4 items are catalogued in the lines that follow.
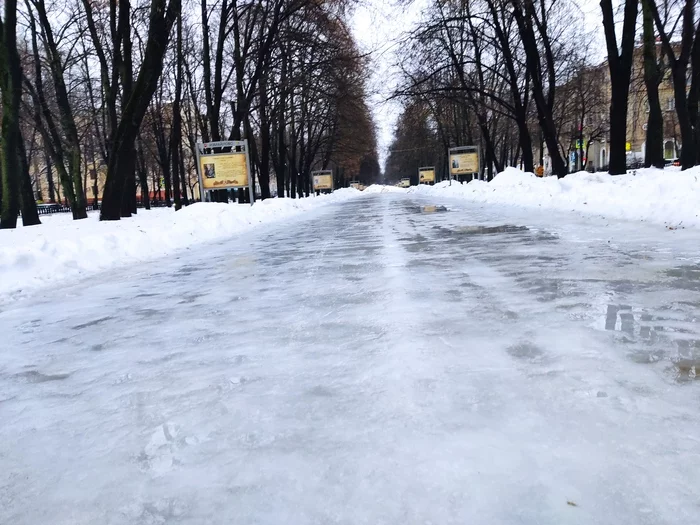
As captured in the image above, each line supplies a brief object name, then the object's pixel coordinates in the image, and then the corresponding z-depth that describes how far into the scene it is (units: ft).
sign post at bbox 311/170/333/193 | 190.79
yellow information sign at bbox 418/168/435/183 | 233.55
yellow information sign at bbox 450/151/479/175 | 127.03
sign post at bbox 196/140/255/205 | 69.97
